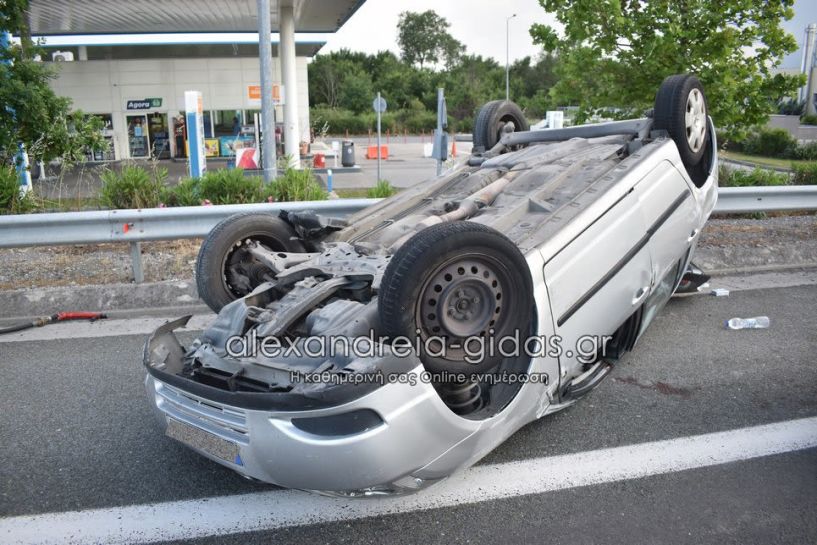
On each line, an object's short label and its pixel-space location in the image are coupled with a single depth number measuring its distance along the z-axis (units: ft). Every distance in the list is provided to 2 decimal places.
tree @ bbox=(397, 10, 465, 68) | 290.97
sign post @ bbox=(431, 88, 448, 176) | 29.86
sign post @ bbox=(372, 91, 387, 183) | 55.98
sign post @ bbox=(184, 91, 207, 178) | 49.62
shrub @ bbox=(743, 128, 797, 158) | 90.32
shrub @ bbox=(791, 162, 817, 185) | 32.53
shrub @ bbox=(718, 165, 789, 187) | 30.83
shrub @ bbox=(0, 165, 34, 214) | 25.34
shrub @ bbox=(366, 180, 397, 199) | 29.53
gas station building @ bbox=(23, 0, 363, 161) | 87.71
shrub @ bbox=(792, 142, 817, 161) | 85.09
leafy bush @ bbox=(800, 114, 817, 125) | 119.75
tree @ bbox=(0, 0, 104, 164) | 28.78
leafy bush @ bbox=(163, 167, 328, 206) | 27.14
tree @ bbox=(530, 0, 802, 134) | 28.78
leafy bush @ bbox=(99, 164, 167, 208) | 26.55
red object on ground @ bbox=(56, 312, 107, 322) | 18.75
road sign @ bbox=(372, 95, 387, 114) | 55.98
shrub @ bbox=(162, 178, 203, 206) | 26.91
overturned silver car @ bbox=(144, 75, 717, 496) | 8.91
